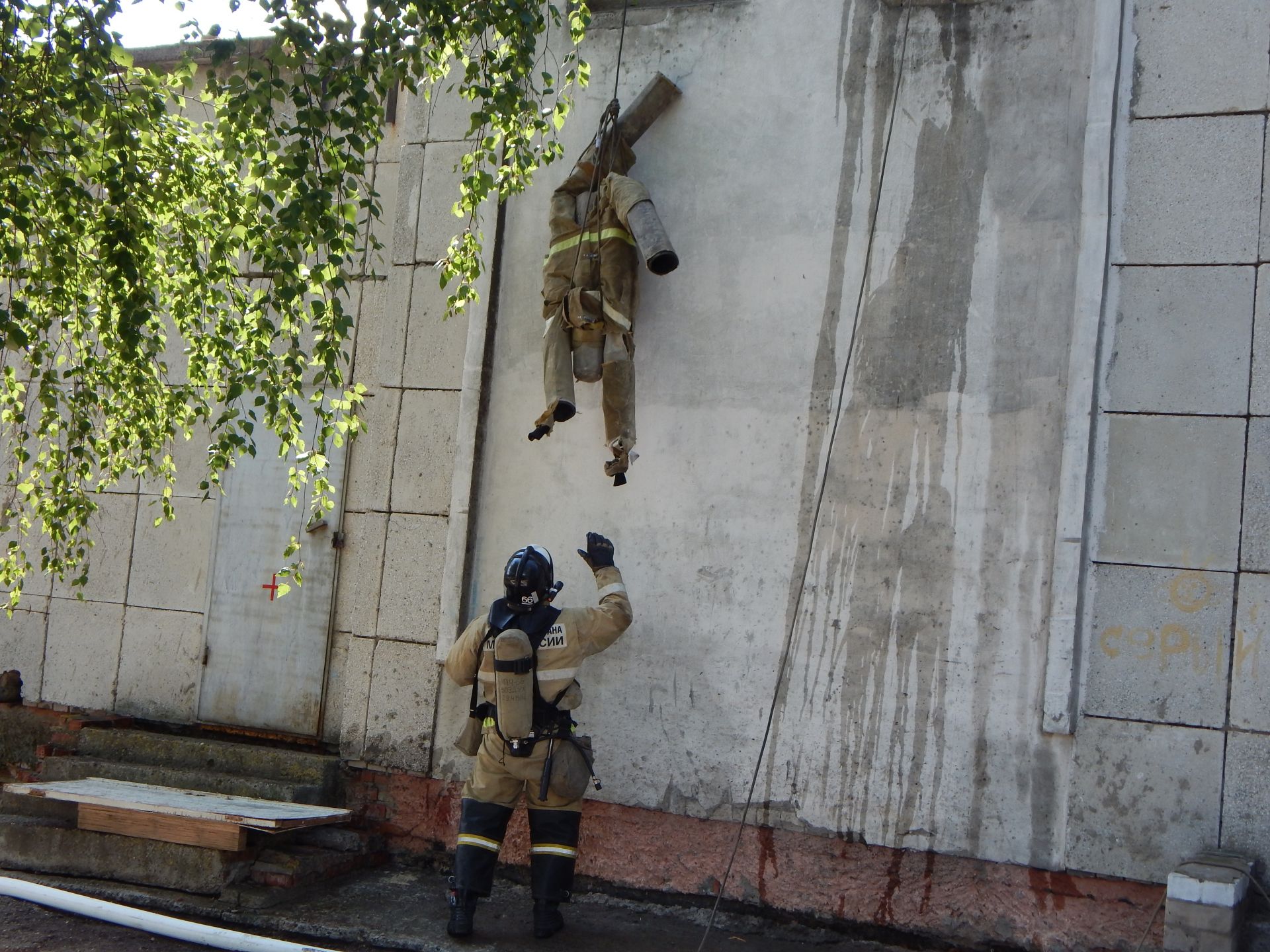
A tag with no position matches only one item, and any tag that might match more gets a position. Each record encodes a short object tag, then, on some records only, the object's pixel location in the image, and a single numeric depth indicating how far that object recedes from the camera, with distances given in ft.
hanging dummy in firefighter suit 19.25
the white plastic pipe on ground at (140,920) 16.03
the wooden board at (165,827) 18.90
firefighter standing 17.53
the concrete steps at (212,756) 21.03
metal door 23.06
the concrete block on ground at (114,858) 18.93
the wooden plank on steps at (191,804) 18.54
